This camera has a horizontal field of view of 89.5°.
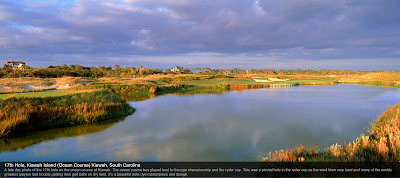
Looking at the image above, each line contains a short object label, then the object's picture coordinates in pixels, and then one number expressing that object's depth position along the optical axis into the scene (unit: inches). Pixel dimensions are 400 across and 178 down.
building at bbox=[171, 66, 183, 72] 5312.5
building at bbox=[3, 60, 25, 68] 3595.0
